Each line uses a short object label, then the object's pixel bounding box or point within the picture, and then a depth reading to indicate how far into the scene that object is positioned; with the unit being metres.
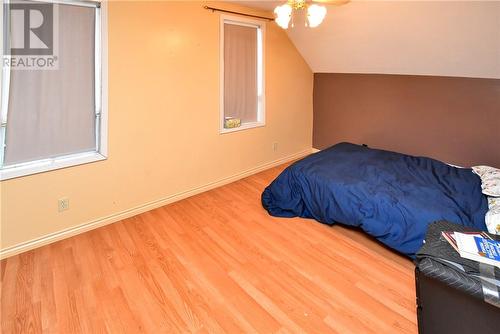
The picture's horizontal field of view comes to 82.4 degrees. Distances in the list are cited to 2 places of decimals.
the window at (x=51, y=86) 2.09
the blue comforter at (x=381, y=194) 2.14
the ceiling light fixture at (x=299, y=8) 2.14
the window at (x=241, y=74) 3.43
